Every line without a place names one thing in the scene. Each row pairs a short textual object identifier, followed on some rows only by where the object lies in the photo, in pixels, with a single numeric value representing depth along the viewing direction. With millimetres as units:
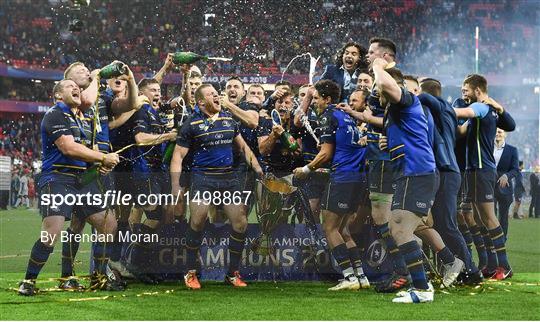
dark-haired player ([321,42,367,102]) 16534
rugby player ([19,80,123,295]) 13727
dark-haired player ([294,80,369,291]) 15195
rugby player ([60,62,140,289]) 14555
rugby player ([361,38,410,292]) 14586
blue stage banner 16359
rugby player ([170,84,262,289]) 15312
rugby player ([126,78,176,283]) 16141
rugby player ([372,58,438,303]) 12711
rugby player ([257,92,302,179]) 17156
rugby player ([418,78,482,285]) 14562
